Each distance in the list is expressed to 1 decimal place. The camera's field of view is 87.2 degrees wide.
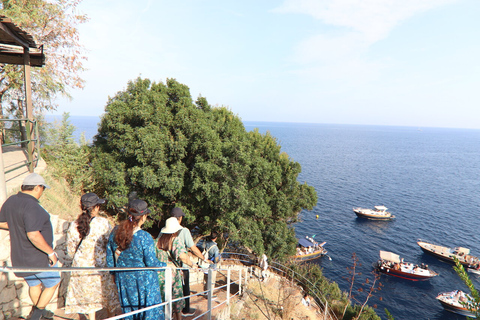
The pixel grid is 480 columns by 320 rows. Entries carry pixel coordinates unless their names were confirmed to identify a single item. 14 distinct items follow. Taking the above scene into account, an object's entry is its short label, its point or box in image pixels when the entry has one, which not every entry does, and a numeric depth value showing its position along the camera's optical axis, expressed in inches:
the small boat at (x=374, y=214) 1737.0
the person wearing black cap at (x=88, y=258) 162.9
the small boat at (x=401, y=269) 1165.7
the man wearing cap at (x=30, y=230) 139.8
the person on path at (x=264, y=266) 531.5
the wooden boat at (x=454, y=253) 1228.5
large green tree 538.9
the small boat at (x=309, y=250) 1309.1
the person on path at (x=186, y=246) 198.4
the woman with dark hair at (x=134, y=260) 143.6
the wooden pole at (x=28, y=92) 314.7
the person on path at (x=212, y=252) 334.3
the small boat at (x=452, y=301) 979.3
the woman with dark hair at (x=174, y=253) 176.6
